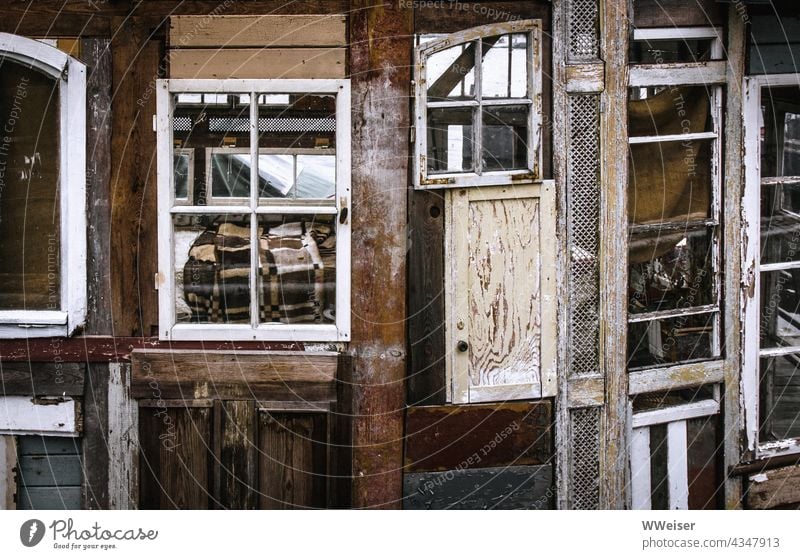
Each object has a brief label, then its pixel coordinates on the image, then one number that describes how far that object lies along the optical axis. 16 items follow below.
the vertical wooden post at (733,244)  3.35
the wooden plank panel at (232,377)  3.20
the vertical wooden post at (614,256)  3.27
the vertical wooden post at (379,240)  3.15
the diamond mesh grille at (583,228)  3.29
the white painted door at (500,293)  3.26
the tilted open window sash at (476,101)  3.17
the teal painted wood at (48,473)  3.32
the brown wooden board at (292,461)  3.25
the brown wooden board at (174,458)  3.23
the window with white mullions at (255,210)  3.15
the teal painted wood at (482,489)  3.35
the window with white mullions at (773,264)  3.43
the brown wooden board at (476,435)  3.33
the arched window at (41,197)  3.16
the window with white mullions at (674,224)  3.38
